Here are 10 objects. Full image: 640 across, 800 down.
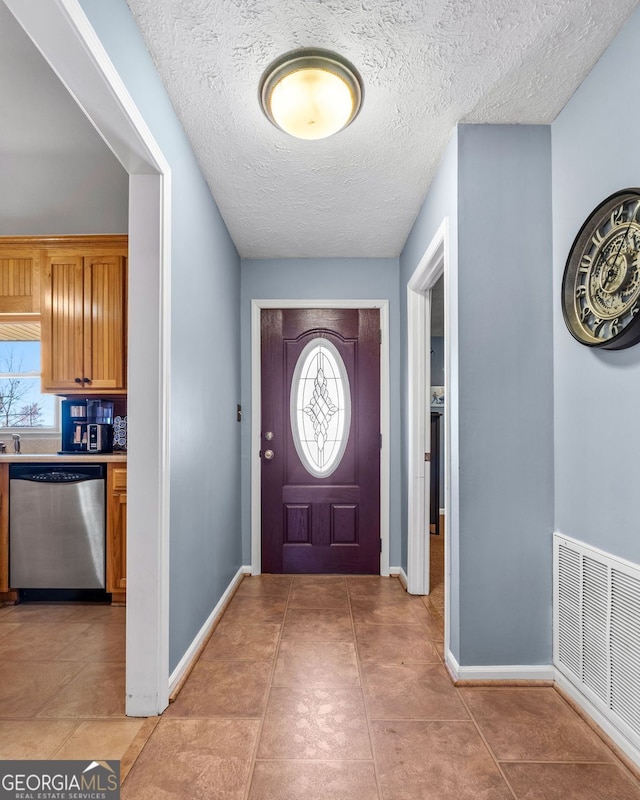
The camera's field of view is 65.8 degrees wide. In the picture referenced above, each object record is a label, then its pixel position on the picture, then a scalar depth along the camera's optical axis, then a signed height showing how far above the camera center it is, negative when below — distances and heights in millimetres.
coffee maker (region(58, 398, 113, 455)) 3342 -140
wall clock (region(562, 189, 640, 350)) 1636 +473
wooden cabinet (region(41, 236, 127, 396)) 3168 +579
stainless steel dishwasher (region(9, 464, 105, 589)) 3039 -759
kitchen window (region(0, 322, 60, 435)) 3719 +119
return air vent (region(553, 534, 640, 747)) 1647 -822
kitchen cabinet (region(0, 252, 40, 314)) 3209 +817
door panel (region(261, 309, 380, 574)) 3818 -432
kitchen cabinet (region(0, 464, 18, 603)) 3047 -748
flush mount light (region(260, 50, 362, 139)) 1771 +1164
